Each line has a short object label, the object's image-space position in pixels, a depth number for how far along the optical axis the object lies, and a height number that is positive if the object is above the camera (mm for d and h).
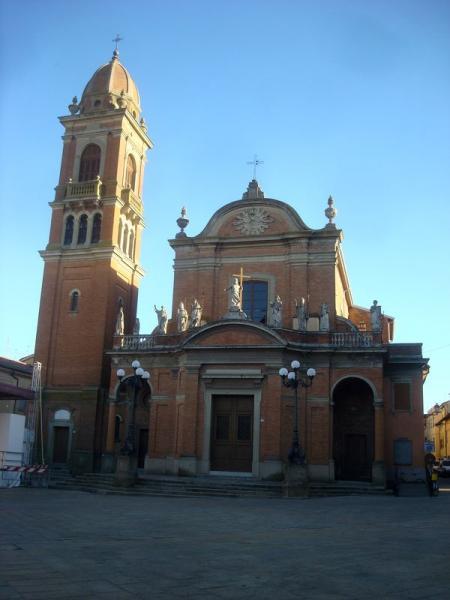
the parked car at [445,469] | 54438 -1386
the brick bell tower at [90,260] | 34125 +10555
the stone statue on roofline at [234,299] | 29016 +6750
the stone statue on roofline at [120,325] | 32750 +6002
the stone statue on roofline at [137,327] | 32812 +5956
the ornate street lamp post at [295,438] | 23534 +356
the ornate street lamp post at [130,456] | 25281 -601
